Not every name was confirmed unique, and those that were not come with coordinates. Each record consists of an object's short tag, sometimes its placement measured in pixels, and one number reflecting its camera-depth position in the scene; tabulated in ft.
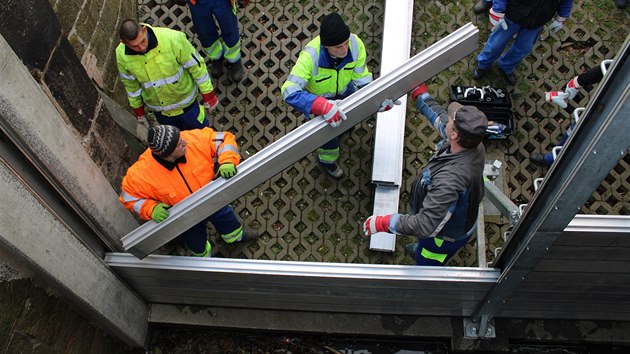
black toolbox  17.57
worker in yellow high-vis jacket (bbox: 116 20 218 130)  13.76
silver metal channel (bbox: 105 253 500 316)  12.37
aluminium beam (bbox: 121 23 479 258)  11.56
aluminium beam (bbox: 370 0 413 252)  16.20
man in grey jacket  11.34
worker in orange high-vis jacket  11.91
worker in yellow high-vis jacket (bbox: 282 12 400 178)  12.64
